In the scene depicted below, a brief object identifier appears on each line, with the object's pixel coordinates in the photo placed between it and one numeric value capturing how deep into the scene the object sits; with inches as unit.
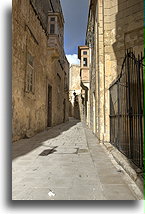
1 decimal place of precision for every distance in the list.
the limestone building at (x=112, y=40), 207.8
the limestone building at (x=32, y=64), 229.1
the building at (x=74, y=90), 1175.6
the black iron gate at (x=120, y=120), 102.0
